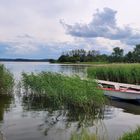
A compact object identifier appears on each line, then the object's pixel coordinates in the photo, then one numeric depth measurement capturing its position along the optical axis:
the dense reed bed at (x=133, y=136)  4.13
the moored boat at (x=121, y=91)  10.40
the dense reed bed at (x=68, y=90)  8.31
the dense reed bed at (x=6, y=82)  11.18
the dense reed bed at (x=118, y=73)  15.13
